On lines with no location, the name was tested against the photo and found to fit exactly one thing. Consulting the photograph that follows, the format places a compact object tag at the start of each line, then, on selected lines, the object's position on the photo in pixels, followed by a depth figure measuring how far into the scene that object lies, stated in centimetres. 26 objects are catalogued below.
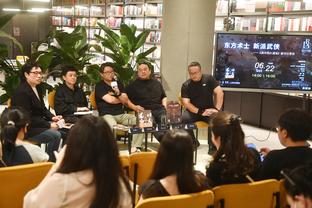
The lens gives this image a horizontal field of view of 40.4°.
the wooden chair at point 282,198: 278
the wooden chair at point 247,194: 255
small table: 488
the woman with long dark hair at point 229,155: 267
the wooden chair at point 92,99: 587
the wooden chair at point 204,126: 573
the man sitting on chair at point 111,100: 565
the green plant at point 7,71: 572
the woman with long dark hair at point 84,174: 196
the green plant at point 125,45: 649
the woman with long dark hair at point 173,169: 227
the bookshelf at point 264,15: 690
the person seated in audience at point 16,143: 301
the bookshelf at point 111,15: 938
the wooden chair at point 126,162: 318
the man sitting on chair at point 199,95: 581
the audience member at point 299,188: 149
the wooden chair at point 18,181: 263
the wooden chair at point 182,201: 217
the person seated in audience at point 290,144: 280
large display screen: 589
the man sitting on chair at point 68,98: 534
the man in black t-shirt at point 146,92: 584
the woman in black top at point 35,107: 472
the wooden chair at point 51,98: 553
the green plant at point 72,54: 612
